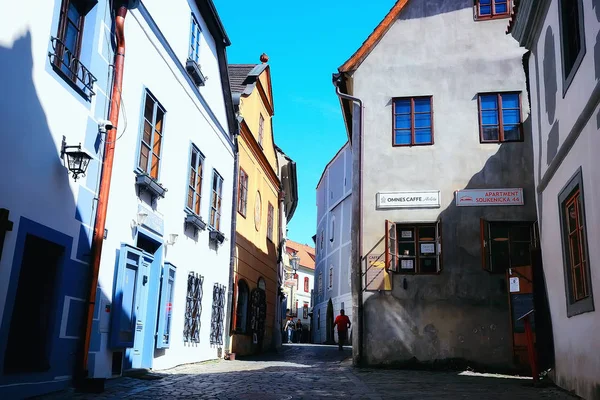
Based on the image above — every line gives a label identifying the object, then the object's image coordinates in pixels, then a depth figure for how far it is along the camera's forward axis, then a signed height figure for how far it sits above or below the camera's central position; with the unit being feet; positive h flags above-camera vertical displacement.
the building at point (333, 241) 115.76 +21.81
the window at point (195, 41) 44.80 +21.60
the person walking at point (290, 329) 138.00 +4.48
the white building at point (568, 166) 24.02 +8.36
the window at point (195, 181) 44.39 +11.73
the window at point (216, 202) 50.34 +11.62
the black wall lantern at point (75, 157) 25.31 +7.35
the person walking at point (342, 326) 71.36 +2.77
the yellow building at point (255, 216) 59.16 +13.70
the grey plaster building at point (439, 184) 46.29 +12.80
